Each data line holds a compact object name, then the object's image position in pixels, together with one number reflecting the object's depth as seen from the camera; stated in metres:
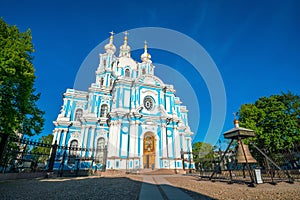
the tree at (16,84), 8.38
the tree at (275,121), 16.14
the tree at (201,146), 48.09
